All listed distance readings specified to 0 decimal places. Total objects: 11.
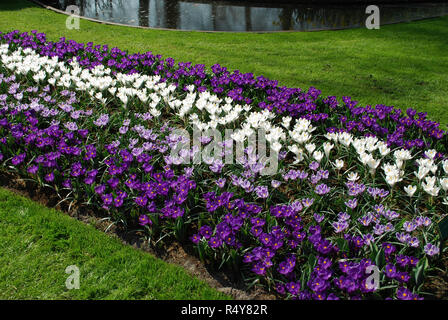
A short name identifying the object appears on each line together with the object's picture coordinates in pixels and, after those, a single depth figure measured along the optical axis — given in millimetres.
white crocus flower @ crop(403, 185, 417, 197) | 2764
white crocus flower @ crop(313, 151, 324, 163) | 3236
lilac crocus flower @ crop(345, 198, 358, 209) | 2705
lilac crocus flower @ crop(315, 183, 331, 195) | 2848
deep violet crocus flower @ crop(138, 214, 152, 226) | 2738
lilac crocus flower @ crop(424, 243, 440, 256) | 2340
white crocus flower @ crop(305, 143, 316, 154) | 3336
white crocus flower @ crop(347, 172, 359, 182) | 2939
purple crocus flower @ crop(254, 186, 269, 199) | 2854
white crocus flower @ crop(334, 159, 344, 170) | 3084
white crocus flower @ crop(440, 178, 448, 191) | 2765
